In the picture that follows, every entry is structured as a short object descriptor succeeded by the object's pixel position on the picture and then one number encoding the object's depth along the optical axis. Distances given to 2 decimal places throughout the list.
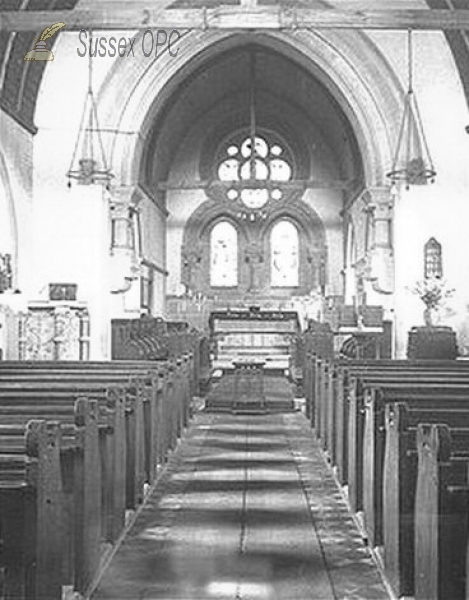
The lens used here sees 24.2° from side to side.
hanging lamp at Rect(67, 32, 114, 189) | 18.03
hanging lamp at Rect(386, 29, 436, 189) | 17.55
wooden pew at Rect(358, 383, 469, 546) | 6.05
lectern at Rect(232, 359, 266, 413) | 14.21
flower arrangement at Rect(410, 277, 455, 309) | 19.28
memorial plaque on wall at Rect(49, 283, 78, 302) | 19.45
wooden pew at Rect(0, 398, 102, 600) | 3.81
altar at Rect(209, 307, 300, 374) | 21.52
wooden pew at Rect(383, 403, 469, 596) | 4.91
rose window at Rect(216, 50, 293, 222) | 32.94
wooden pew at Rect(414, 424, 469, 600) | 3.99
